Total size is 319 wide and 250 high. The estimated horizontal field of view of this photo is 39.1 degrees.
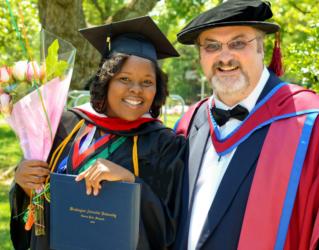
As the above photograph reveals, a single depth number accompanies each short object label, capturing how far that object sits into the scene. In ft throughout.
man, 7.06
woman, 8.36
